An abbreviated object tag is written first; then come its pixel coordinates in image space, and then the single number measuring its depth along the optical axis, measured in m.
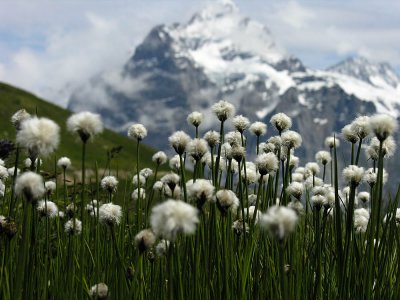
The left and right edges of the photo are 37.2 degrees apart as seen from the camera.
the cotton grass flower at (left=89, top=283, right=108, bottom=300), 2.90
